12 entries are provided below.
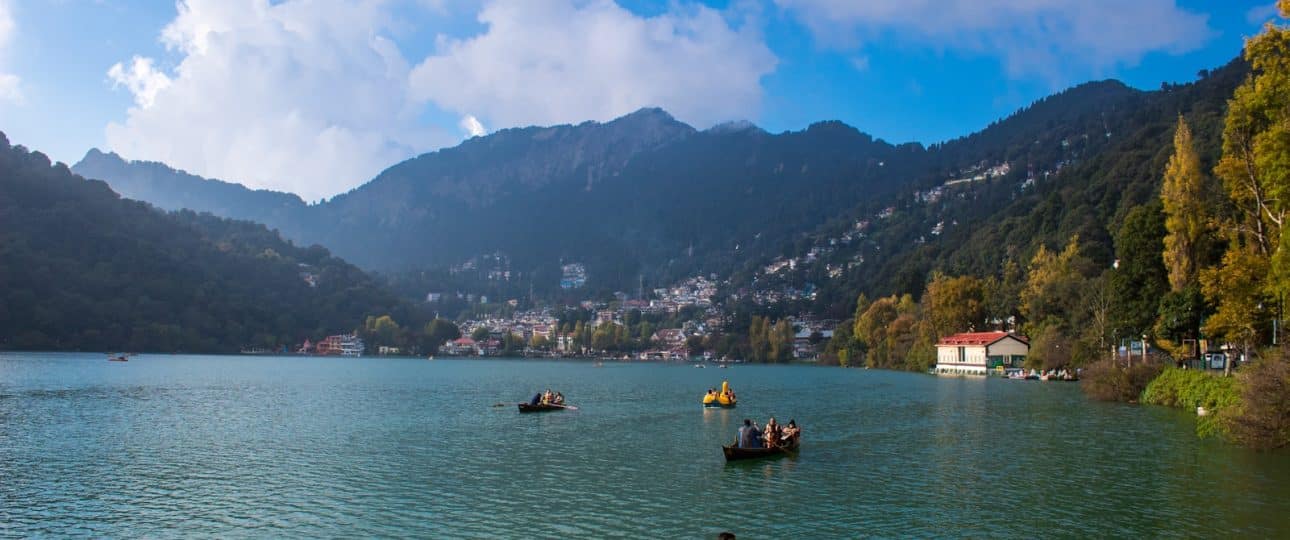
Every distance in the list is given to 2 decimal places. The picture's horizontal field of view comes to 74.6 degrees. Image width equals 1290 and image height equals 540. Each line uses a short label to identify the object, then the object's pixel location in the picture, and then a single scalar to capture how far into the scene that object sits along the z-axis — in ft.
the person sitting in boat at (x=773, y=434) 92.33
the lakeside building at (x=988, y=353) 305.12
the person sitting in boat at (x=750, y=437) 90.02
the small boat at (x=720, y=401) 160.76
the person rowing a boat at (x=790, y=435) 94.68
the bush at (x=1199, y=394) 95.41
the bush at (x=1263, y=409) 77.75
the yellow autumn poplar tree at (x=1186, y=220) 149.79
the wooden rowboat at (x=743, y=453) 87.40
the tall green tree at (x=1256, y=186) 90.22
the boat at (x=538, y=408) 144.87
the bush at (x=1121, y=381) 158.20
